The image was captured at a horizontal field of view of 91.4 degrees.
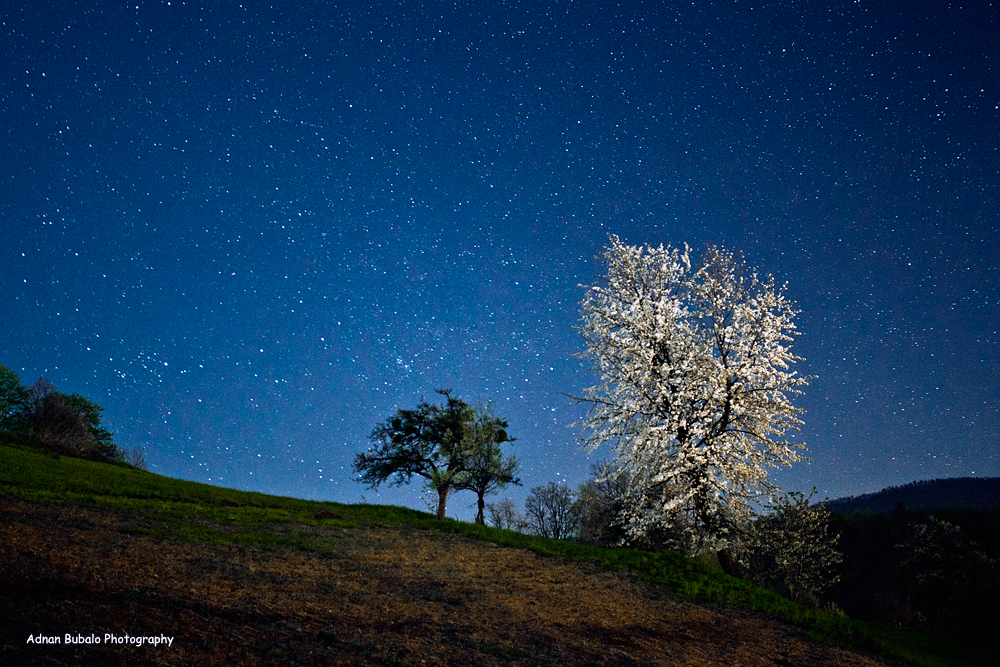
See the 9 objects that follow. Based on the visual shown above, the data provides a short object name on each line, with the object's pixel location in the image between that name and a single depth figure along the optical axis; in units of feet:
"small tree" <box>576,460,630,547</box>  110.03
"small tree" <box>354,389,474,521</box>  127.85
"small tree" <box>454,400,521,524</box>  128.06
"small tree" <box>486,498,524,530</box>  232.53
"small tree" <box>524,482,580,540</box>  206.18
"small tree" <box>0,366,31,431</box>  173.37
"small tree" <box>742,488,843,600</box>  104.37
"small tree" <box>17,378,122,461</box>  127.95
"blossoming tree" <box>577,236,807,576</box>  57.06
